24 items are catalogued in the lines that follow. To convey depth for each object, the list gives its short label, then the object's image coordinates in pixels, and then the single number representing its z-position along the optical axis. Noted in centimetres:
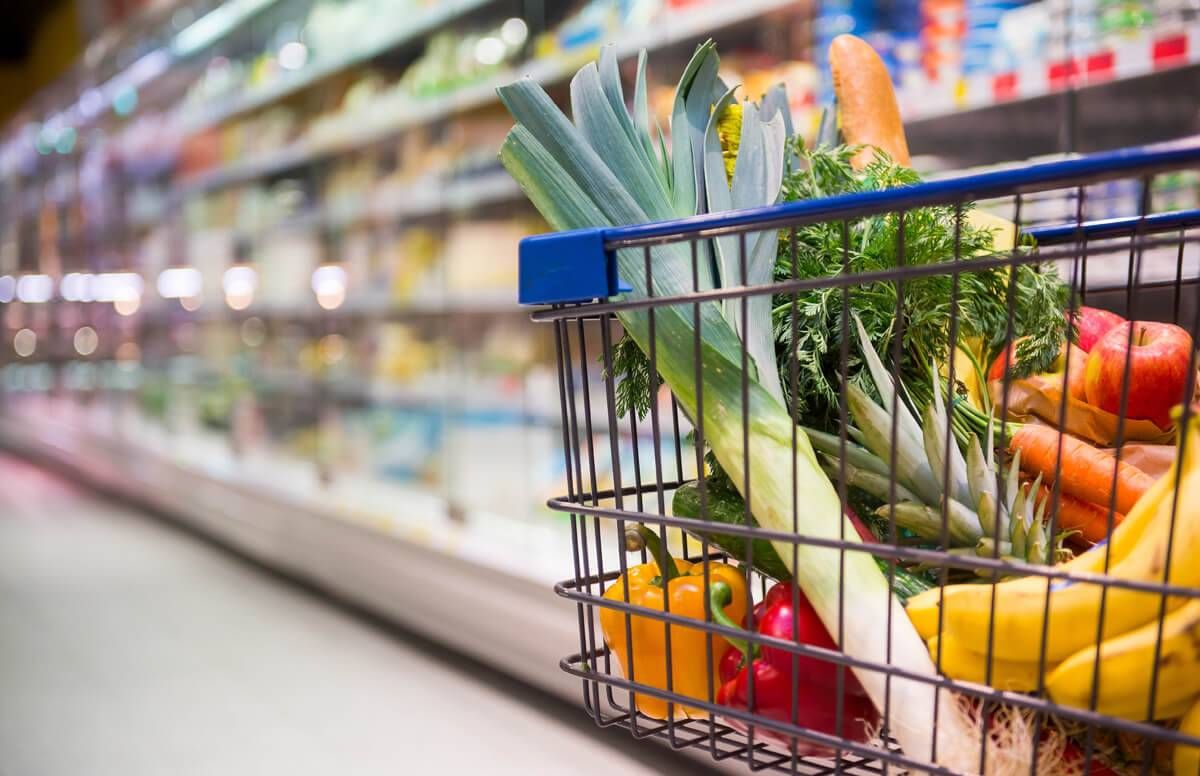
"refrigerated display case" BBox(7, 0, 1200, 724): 225
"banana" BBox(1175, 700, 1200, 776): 60
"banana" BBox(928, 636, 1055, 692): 65
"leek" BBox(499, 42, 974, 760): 71
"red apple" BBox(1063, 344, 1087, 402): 82
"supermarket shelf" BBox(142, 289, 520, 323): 342
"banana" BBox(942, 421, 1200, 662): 59
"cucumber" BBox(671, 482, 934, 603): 80
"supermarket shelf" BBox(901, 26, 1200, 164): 165
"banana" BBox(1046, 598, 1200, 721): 60
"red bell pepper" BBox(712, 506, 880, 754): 74
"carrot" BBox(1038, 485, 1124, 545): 80
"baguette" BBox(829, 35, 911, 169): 109
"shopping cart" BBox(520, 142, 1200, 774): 60
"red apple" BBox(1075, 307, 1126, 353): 88
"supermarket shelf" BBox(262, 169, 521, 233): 338
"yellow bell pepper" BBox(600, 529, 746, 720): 81
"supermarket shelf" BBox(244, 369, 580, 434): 328
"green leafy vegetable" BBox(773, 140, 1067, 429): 83
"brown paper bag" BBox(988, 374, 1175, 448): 81
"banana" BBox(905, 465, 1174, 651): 62
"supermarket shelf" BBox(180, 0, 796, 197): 258
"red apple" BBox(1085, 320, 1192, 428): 78
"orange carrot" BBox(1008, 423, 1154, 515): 77
